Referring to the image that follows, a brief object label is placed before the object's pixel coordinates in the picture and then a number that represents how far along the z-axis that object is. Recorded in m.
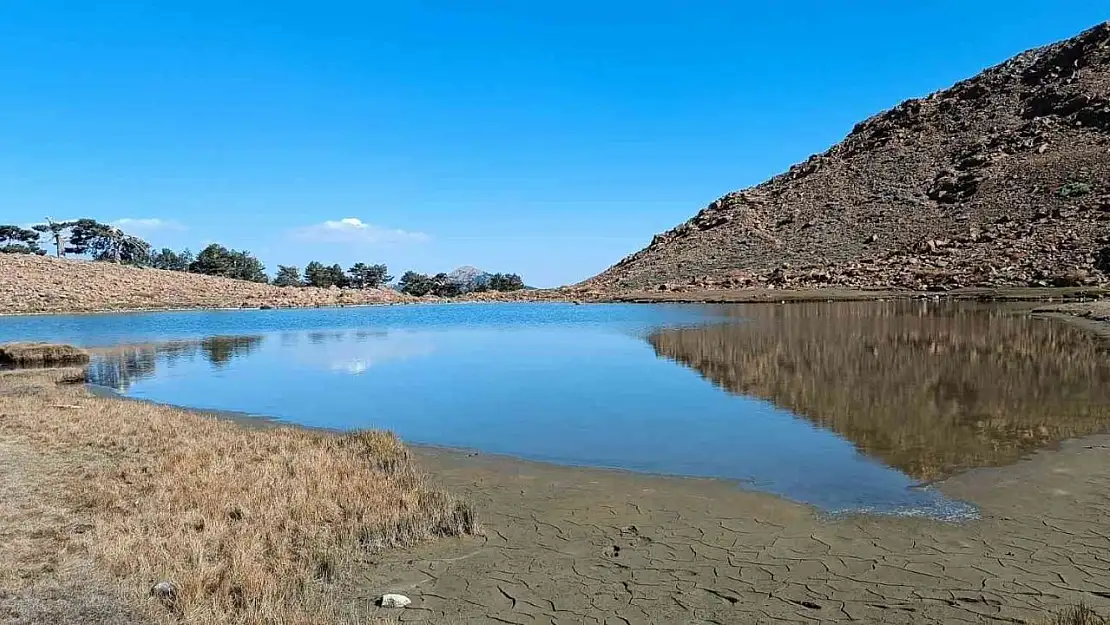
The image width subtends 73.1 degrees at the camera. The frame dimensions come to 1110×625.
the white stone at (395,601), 5.32
